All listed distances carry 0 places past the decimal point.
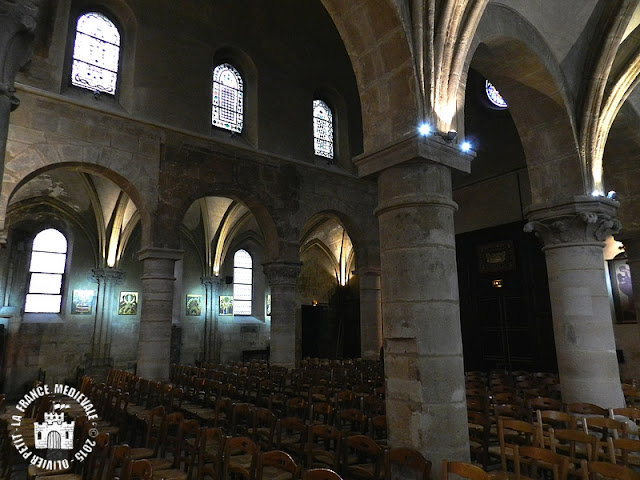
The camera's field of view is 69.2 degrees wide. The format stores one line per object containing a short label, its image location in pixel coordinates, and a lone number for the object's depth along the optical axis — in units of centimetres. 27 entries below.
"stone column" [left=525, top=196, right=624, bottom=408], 658
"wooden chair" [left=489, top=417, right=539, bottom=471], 420
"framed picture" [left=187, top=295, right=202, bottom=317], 1861
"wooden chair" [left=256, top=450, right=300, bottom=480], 328
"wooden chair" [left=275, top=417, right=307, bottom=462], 463
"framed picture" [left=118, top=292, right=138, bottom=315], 1700
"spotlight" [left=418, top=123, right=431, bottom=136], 448
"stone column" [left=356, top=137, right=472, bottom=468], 405
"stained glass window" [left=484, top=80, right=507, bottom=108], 1421
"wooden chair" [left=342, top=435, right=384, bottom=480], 373
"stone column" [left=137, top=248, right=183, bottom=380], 1013
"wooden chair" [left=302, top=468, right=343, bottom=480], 287
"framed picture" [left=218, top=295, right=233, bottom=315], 1941
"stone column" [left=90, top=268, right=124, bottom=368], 1597
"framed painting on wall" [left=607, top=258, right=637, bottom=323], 1159
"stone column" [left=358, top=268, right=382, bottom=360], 1375
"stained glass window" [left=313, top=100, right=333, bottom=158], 1474
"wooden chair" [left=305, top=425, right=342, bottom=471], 412
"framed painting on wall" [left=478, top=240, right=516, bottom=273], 1375
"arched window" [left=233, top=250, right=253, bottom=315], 2009
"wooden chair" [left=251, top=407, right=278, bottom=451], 492
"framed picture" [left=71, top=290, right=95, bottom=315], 1586
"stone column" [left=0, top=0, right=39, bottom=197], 253
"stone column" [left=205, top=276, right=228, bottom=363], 1861
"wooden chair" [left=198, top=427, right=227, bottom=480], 383
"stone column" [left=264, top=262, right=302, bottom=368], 1201
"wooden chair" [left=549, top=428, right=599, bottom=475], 380
